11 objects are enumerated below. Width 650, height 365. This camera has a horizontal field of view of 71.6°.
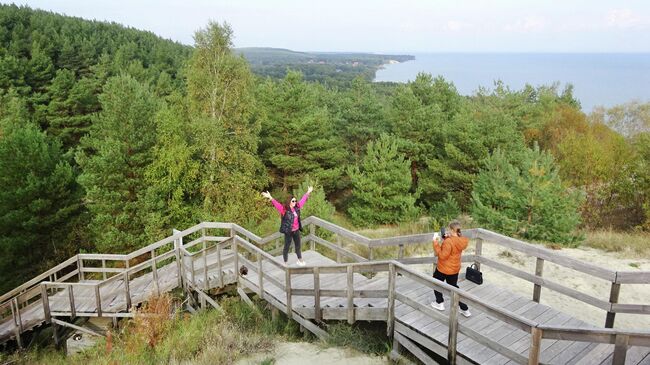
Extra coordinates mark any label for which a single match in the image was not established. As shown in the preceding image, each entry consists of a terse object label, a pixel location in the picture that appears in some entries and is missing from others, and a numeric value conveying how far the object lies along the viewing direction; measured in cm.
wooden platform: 507
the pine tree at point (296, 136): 2942
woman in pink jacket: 843
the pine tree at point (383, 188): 2452
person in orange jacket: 614
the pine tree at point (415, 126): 2922
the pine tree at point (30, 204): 1844
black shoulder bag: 673
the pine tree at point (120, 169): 2061
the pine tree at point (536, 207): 1267
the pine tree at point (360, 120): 3397
